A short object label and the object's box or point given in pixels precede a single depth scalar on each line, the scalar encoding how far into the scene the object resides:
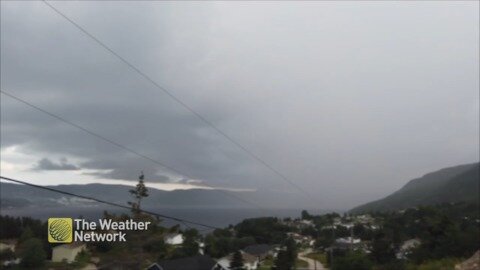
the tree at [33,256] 43.31
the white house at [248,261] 56.16
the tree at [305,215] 144.98
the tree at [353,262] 34.47
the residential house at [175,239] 68.65
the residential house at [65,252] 48.48
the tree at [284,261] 42.50
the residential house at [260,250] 65.52
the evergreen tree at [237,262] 47.19
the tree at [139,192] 27.99
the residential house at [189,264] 40.47
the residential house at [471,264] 15.61
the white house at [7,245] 54.09
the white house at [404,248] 57.56
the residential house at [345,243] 71.99
